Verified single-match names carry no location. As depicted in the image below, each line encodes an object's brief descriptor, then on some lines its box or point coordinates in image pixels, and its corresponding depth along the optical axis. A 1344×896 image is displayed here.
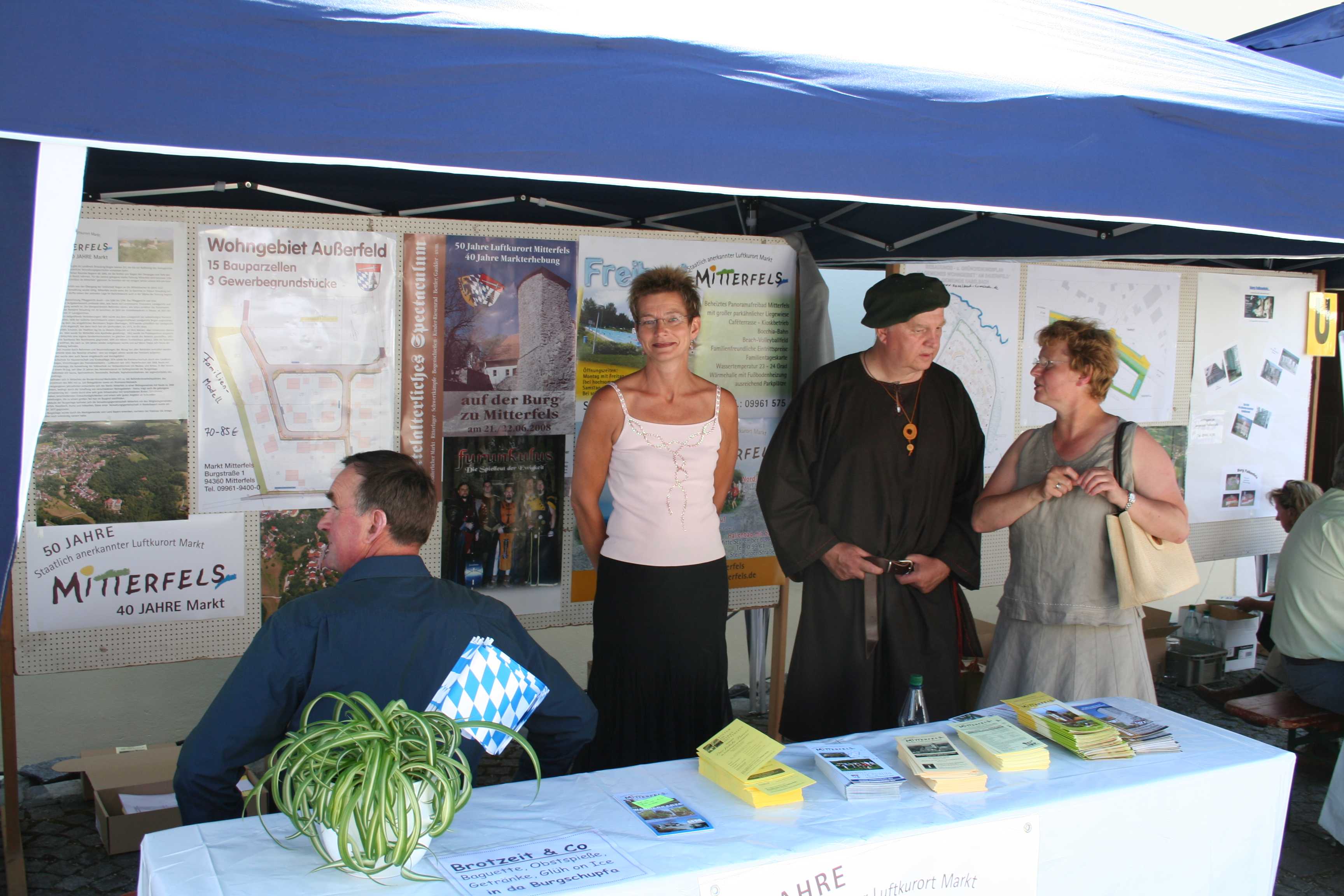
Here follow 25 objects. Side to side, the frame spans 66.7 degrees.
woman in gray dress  2.58
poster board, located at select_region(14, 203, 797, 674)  2.78
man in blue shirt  1.69
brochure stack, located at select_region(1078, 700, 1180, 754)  1.92
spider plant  1.27
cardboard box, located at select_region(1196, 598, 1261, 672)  5.29
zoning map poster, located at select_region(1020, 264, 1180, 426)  4.18
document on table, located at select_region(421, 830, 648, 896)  1.36
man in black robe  2.79
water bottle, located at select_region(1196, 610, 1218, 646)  5.32
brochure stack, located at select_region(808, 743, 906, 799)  1.67
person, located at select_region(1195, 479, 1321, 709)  4.54
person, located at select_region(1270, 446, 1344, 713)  3.48
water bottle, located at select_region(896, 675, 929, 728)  2.26
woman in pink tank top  2.70
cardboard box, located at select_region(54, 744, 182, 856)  3.07
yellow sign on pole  4.78
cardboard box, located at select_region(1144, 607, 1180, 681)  4.77
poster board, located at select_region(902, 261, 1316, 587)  4.16
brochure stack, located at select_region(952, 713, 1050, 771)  1.81
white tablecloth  1.40
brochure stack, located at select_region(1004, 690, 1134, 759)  1.88
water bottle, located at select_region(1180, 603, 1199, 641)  5.37
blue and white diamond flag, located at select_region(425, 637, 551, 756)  1.76
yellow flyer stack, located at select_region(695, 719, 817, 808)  1.64
